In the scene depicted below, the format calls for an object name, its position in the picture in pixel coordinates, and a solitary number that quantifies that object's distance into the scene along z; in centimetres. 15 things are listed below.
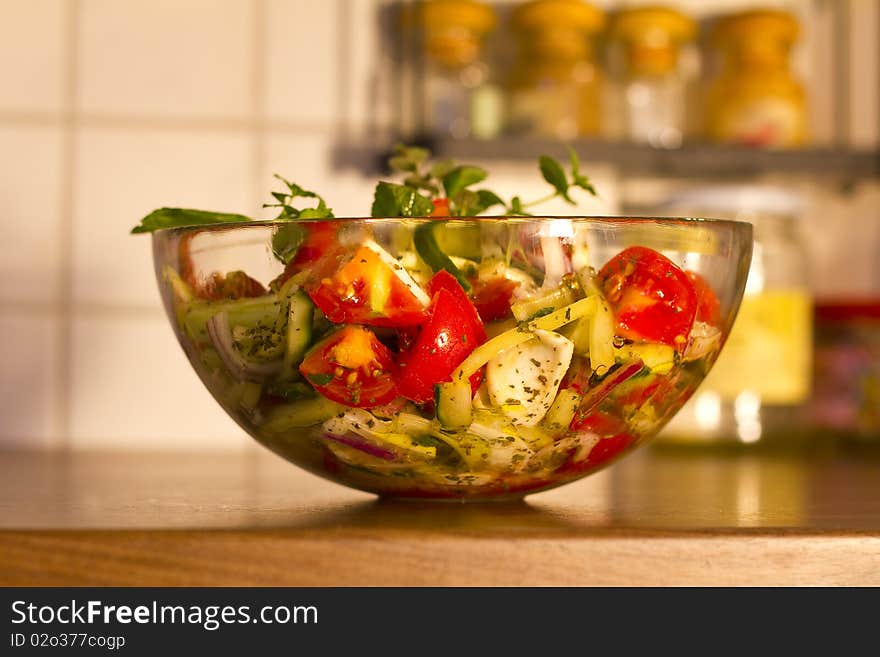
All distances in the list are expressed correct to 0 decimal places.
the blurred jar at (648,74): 129
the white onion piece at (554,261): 55
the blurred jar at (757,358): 121
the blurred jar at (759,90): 130
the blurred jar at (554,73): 126
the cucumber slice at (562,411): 56
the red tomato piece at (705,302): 60
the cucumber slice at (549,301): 54
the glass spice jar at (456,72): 126
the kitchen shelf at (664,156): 123
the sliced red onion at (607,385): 57
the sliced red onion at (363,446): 57
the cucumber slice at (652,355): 56
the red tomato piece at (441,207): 62
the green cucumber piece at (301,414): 56
